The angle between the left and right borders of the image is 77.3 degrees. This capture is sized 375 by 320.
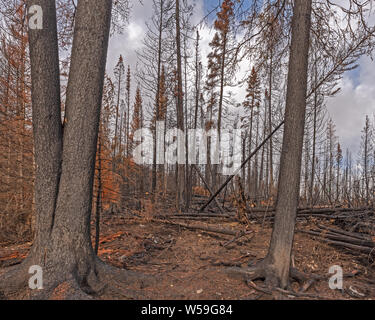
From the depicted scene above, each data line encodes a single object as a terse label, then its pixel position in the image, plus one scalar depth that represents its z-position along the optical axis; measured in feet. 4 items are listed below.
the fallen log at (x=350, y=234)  17.95
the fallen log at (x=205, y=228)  21.50
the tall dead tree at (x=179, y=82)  38.88
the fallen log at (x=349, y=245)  16.23
